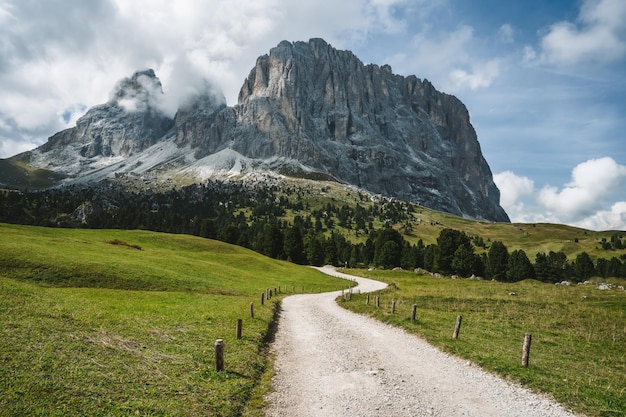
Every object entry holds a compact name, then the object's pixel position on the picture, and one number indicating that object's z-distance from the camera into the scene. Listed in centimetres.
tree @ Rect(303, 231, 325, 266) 14988
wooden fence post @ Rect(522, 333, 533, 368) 1883
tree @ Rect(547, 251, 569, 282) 14812
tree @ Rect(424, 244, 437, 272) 15000
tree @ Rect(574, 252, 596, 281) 15188
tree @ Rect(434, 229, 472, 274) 12800
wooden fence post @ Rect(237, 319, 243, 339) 2336
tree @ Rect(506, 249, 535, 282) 13675
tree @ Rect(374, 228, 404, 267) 14738
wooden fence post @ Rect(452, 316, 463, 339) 2511
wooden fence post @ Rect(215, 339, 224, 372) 1656
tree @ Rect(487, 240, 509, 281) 13462
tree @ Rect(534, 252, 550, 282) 14675
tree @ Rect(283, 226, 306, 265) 14388
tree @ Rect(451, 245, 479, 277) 12084
